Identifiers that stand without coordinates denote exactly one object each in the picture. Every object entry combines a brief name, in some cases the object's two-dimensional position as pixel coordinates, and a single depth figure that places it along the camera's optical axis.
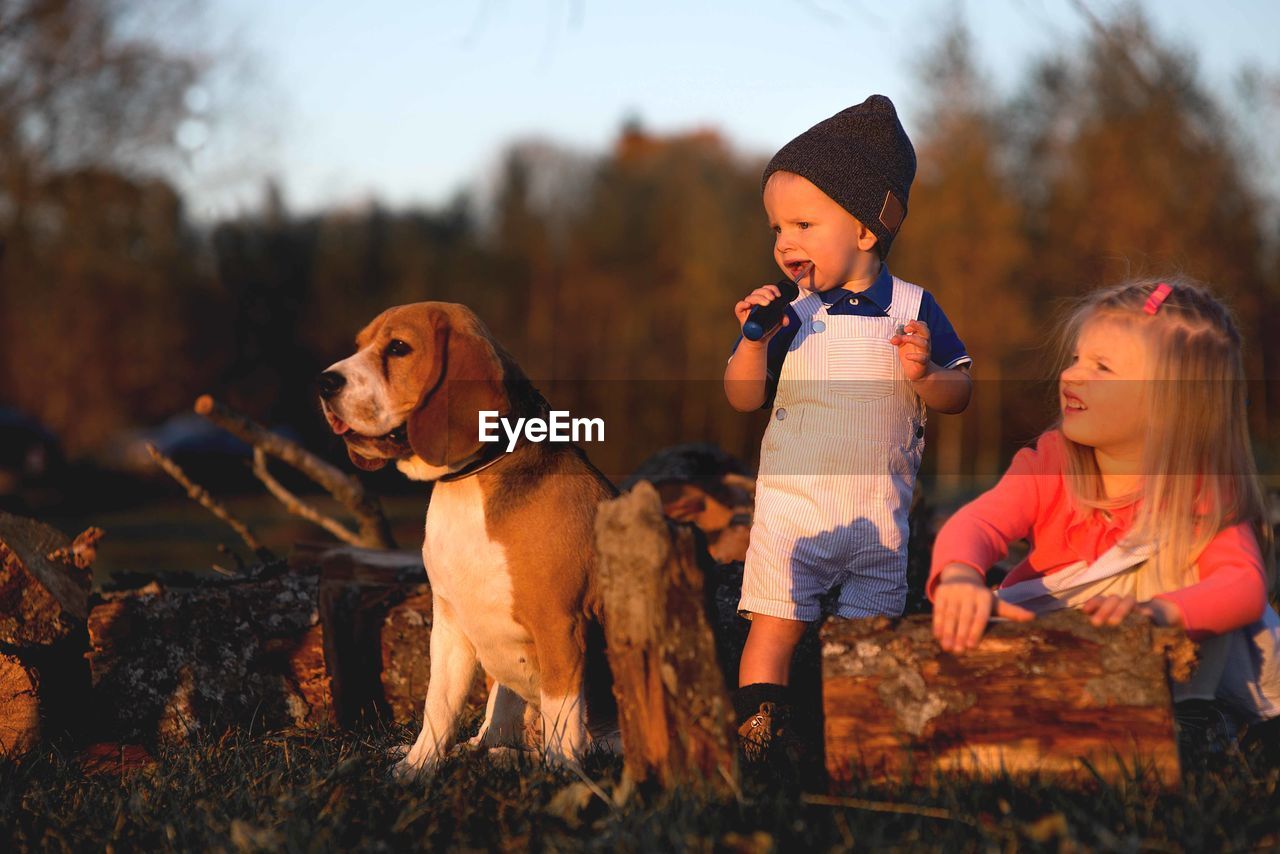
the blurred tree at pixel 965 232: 28.89
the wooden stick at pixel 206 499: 5.89
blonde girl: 3.33
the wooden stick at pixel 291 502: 6.34
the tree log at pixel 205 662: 4.75
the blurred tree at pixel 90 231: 18.53
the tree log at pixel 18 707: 4.38
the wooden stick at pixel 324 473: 5.71
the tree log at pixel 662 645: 2.92
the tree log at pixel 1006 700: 2.96
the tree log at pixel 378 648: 4.75
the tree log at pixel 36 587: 4.50
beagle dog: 3.90
